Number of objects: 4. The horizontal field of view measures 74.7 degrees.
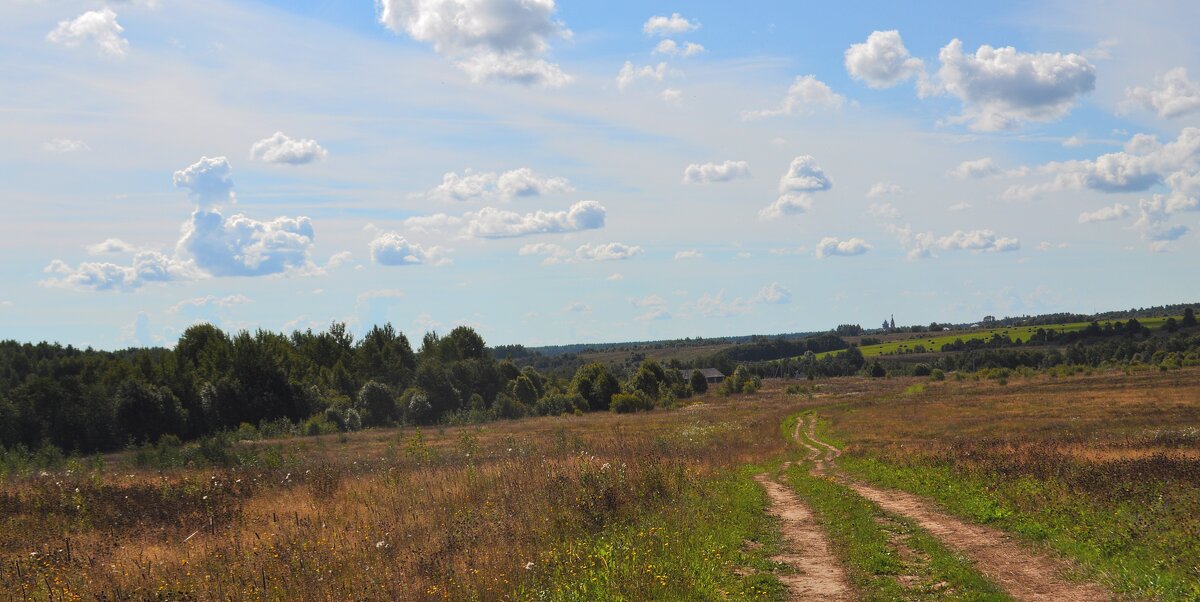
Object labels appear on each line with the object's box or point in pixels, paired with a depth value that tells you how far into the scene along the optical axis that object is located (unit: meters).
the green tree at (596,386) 93.00
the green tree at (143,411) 62.34
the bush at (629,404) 86.56
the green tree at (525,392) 99.31
